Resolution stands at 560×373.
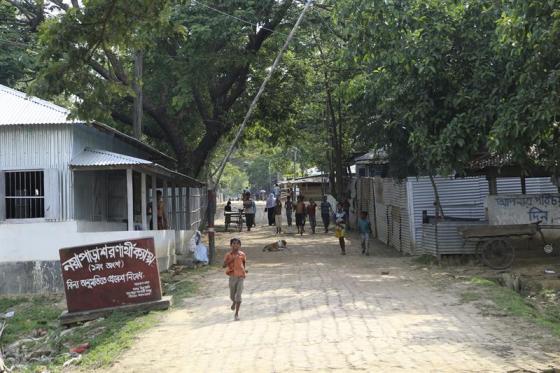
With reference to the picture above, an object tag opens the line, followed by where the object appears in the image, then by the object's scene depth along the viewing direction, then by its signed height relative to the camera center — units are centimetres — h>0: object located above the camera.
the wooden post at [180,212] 2484 +18
